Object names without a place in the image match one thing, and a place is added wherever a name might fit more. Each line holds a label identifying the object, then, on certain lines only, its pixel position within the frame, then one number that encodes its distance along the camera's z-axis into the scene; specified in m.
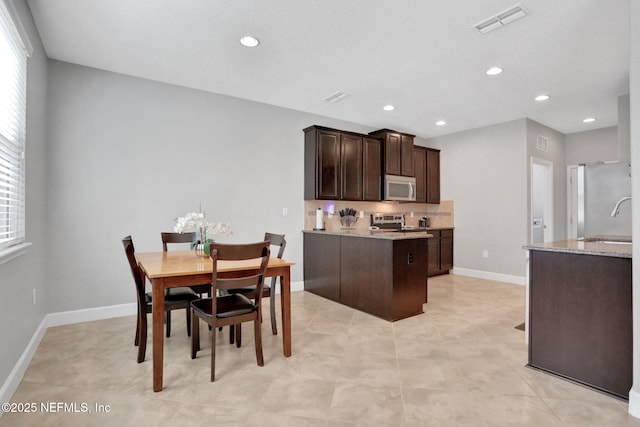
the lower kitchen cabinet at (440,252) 5.62
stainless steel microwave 5.27
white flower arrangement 2.64
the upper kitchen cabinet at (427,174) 5.93
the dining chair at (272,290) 2.90
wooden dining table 2.03
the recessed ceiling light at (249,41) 2.80
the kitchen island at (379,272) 3.39
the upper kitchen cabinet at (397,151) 5.29
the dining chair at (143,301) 2.28
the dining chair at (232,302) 2.13
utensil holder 5.18
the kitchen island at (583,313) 1.97
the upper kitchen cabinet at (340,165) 4.62
